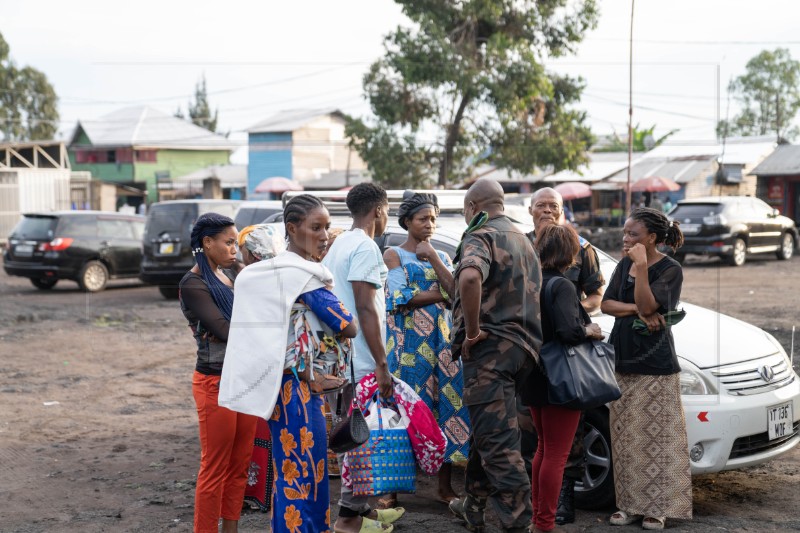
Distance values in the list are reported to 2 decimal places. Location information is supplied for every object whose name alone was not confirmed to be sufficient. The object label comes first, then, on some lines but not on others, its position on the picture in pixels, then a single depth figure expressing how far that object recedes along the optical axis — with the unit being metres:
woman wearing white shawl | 3.70
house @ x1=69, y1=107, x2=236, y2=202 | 53.03
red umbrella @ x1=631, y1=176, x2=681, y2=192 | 31.05
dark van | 16.02
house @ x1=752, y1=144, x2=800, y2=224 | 33.97
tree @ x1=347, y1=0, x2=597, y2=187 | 25.11
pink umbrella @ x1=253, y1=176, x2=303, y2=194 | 36.38
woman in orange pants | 4.18
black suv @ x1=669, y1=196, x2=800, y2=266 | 21.16
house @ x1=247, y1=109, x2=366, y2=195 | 49.94
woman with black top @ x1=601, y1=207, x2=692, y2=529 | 4.75
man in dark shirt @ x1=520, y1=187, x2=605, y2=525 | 4.89
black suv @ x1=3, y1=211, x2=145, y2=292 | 17.47
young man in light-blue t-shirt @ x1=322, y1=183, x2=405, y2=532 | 4.38
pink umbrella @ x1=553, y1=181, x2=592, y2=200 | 31.36
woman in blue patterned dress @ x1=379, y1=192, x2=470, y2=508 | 5.15
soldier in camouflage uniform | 4.24
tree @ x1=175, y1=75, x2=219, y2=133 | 75.44
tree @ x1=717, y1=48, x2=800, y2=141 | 48.84
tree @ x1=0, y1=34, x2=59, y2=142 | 48.47
